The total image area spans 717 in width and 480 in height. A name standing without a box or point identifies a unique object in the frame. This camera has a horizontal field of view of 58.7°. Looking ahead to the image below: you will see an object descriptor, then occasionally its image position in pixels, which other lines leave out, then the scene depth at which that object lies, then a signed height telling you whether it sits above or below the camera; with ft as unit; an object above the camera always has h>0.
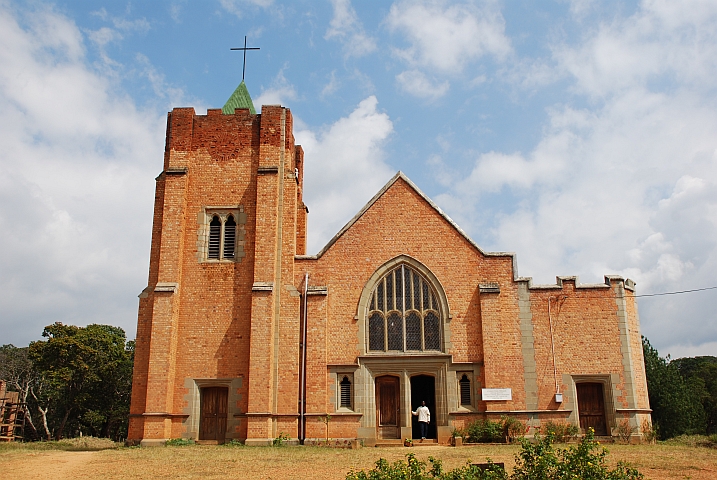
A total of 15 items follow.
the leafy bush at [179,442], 68.61 -3.21
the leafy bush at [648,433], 69.56 -2.74
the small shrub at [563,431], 69.56 -2.42
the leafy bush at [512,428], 69.00 -2.07
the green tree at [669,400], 111.04 +1.25
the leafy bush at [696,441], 64.34 -3.52
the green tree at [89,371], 135.64 +8.65
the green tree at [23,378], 151.64 +8.82
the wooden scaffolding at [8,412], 116.57 +0.18
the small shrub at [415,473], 29.25 -2.93
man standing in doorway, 70.95 -0.93
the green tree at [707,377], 155.33 +8.11
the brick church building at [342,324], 71.31 +9.55
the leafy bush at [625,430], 69.62 -2.39
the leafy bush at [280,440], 69.05 -3.10
